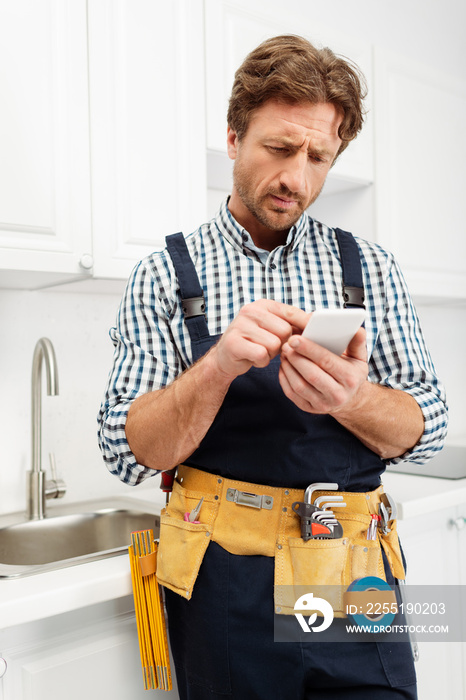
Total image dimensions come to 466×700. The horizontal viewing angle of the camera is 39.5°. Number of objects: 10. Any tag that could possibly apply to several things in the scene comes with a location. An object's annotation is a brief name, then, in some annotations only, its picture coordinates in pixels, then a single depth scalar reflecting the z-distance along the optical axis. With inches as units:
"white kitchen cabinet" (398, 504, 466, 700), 65.4
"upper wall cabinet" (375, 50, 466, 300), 79.6
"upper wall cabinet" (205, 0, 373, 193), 62.8
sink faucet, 60.0
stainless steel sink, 56.7
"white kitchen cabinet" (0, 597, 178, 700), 40.4
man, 36.1
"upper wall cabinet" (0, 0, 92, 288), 50.6
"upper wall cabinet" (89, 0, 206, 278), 55.5
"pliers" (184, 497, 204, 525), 38.4
